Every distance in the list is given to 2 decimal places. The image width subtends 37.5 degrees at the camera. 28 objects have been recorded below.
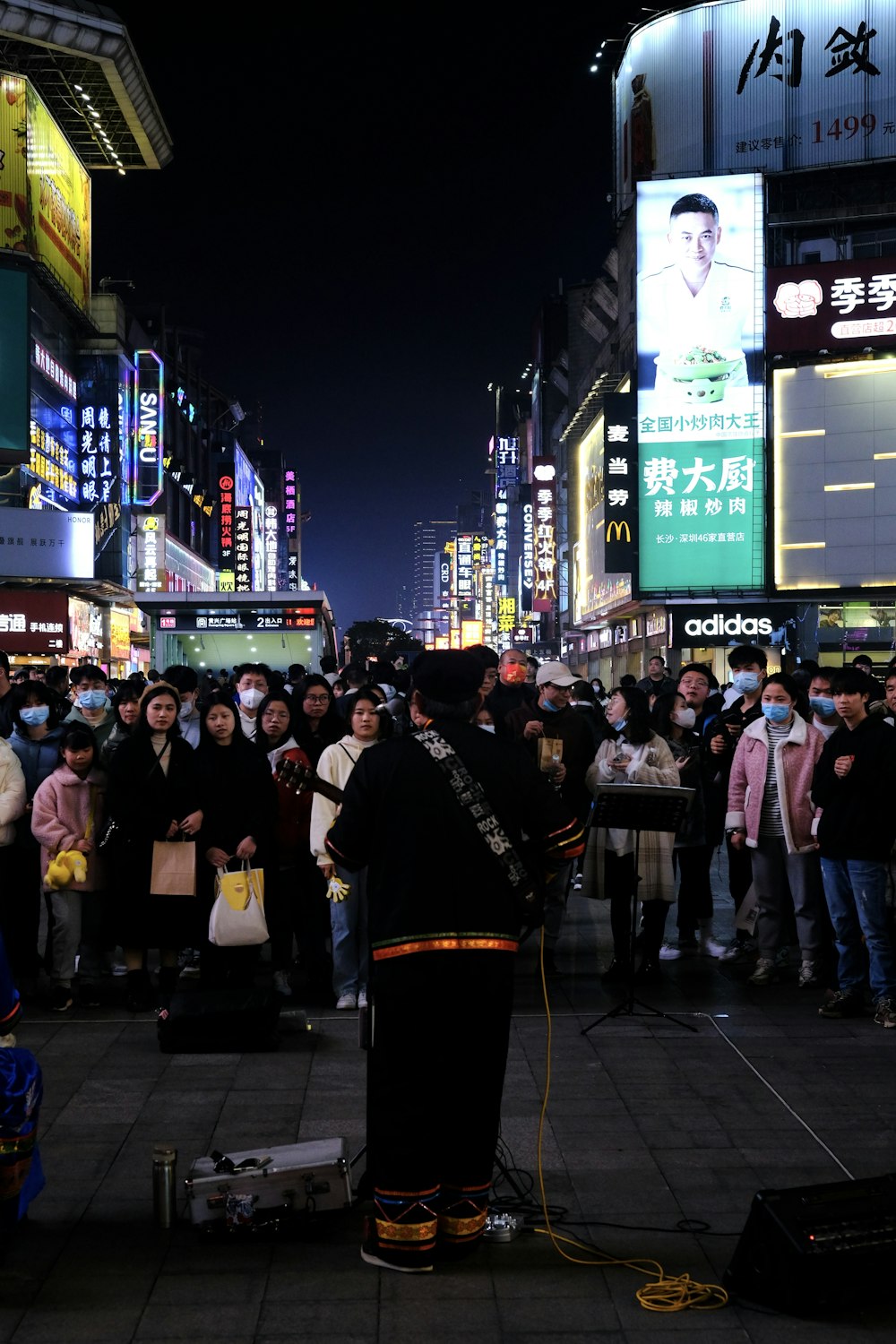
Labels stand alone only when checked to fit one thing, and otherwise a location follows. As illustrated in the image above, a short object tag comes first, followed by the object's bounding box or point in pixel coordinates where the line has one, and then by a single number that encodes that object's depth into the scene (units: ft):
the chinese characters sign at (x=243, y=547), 295.69
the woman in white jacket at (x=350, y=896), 27.22
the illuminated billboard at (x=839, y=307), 128.16
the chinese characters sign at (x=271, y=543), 423.23
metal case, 15.51
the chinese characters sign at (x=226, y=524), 304.91
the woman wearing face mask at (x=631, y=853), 29.73
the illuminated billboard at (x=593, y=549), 168.51
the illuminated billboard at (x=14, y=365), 151.43
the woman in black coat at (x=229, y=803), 27.55
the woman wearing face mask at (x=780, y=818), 29.27
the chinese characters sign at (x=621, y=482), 128.47
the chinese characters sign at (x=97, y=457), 175.83
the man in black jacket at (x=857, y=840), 25.57
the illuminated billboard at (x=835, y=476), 130.62
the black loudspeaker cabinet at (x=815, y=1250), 13.46
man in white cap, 31.14
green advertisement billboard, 129.80
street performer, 14.61
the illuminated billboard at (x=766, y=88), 143.54
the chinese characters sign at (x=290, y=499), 472.48
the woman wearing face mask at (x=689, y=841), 32.60
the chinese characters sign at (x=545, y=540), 227.20
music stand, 24.97
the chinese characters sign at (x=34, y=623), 149.07
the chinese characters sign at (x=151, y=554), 202.90
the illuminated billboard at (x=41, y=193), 161.99
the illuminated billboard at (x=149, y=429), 185.16
